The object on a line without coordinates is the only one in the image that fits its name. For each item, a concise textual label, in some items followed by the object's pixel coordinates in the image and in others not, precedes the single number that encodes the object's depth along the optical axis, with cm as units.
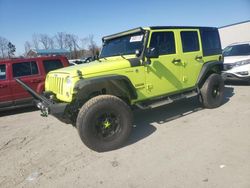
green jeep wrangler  404
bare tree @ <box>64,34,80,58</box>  6283
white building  2320
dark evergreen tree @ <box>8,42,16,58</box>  6545
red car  717
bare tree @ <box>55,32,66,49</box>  6825
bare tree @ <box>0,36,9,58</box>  6448
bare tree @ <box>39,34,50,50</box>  7306
